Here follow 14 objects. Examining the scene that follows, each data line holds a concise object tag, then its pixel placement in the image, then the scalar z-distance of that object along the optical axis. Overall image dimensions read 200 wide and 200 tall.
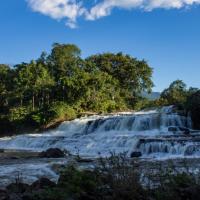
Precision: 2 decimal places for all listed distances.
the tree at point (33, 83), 48.62
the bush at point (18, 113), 45.72
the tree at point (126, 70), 56.44
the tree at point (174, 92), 53.56
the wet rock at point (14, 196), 7.06
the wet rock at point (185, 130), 25.90
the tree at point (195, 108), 30.21
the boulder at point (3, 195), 7.16
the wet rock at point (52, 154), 20.22
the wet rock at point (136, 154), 19.80
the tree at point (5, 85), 51.81
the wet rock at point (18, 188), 8.16
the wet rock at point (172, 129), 28.19
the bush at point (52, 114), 42.62
